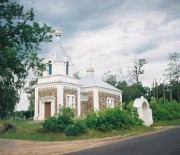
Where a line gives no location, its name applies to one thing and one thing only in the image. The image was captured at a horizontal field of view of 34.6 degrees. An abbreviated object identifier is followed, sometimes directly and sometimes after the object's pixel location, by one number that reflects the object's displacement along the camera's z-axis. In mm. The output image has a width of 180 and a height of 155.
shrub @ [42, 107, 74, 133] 20047
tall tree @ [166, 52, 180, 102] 60719
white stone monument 26531
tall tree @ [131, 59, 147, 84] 61094
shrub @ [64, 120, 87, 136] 19156
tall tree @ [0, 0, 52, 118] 12883
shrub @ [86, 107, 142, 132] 20844
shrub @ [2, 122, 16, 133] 21862
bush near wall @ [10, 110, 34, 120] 49156
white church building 33031
